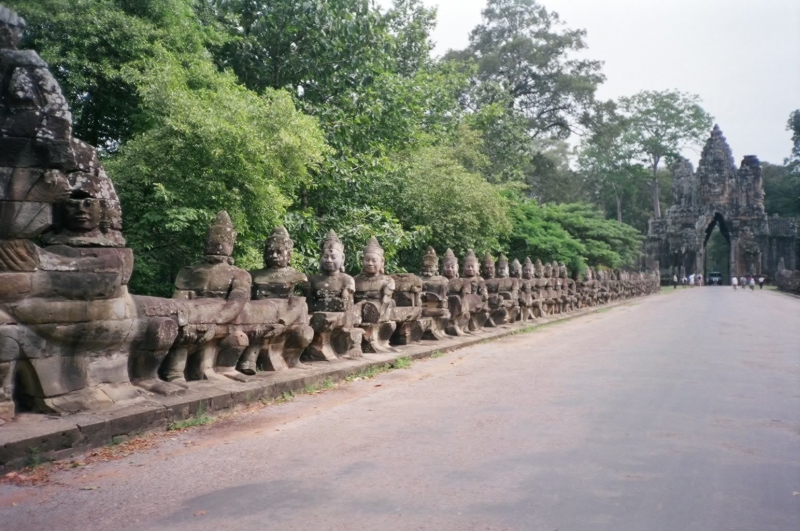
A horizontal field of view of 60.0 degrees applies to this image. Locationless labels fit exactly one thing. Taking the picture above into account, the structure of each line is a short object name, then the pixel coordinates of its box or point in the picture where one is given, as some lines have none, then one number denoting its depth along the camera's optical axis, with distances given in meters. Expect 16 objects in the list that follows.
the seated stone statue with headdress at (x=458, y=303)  13.51
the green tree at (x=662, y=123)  59.56
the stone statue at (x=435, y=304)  12.66
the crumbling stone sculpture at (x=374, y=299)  10.21
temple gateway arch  59.62
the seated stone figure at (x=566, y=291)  23.10
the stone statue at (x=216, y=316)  6.43
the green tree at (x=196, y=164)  10.59
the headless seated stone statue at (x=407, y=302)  11.36
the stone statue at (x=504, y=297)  16.22
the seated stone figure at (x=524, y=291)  18.02
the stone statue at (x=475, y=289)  14.72
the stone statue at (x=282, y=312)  7.63
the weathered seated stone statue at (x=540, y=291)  19.44
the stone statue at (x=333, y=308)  8.99
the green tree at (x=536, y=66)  40.59
